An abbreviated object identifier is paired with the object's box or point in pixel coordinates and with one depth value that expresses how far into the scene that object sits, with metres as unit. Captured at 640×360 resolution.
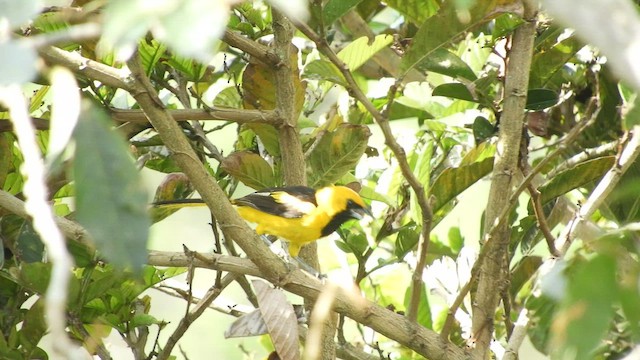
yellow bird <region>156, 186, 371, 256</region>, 6.91
